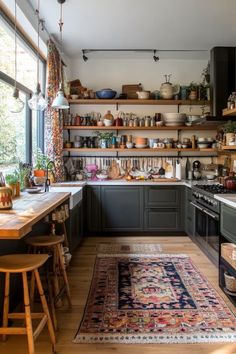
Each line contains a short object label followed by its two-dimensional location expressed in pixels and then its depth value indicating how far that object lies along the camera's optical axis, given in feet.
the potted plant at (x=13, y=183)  10.19
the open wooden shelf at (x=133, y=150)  17.76
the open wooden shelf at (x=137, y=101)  17.75
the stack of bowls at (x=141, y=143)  17.99
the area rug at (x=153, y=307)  7.77
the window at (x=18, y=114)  11.93
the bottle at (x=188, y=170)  18.33
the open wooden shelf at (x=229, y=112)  12.84
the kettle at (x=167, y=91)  17.85
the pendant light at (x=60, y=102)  12.07
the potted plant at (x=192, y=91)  17.85
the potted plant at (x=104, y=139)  17.99
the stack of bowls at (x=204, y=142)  17.92
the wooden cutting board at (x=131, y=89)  18.33
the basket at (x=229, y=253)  9.20
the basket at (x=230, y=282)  9.57
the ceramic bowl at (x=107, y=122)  17.83
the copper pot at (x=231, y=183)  12.99
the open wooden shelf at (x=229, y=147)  13.54
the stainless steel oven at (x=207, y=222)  11.59
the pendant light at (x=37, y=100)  10.94
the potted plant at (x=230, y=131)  13.99
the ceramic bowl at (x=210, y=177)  17.73
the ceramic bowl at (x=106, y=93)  17.71
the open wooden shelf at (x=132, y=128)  17.70
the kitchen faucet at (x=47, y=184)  12.37
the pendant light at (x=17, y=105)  9.53
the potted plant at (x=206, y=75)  17.40
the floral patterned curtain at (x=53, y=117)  14.61
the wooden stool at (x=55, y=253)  8.74
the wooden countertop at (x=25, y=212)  5.90
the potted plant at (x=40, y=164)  13.93
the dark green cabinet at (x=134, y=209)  16.80
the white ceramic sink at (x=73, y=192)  12.72
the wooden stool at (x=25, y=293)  6.38
